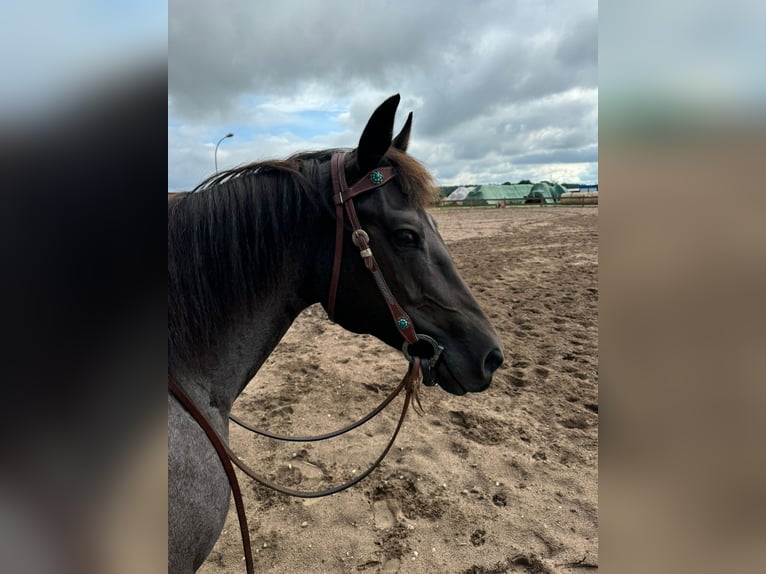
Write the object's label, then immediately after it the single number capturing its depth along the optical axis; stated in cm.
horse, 154
